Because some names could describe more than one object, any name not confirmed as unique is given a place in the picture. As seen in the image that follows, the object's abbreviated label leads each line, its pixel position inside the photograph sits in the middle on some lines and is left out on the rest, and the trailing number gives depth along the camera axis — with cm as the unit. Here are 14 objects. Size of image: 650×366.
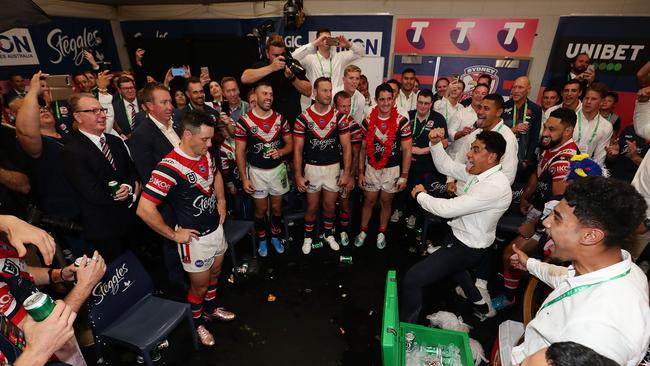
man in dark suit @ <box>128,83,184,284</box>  313
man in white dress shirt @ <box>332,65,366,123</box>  437
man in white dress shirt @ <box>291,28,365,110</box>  438
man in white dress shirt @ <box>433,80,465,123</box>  499
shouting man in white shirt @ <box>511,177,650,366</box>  129
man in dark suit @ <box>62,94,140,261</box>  267
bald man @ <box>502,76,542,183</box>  439
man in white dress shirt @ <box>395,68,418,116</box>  560
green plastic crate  178
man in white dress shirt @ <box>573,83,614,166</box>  407
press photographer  387
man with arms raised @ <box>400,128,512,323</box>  266
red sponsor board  673
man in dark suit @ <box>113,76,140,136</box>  478
